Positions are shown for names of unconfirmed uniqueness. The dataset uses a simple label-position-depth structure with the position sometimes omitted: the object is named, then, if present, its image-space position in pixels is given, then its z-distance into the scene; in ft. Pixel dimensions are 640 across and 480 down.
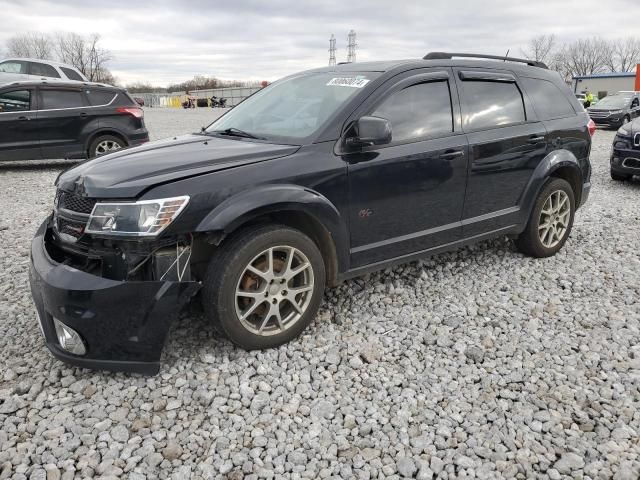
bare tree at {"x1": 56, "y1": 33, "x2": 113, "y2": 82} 234.17
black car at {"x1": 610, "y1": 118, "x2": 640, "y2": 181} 27.63
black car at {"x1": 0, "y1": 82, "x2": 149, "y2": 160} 30.45
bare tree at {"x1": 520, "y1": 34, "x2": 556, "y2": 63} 258.55
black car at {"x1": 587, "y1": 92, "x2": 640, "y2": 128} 69.26
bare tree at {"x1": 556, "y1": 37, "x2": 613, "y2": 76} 279.69
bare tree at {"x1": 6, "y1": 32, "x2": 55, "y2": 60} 228.63
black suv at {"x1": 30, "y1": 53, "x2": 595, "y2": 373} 8.91
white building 168.25
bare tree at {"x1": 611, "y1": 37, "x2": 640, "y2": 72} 277.64
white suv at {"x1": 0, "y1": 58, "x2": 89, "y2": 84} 46.67
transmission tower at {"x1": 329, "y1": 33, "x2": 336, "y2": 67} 256.11
